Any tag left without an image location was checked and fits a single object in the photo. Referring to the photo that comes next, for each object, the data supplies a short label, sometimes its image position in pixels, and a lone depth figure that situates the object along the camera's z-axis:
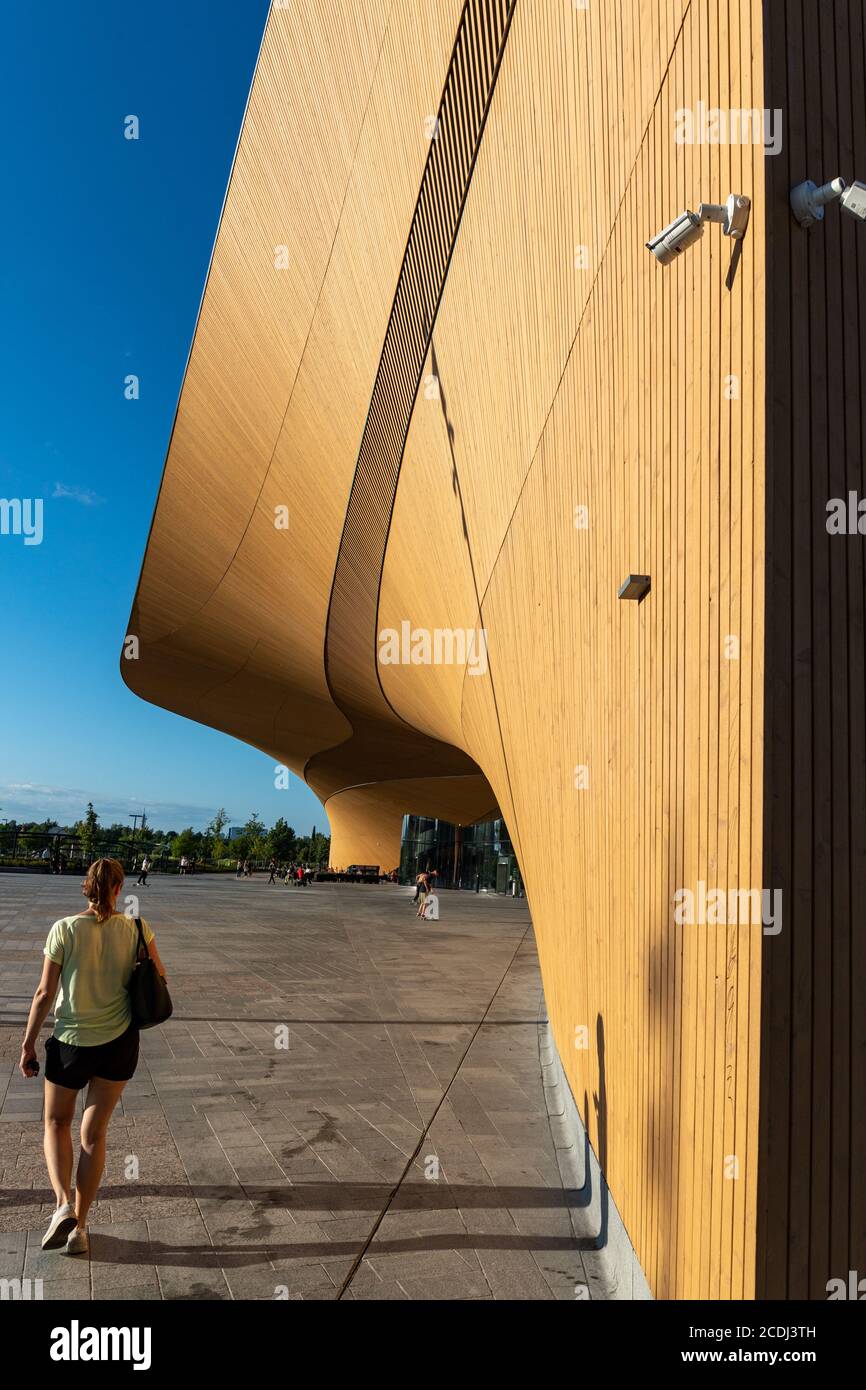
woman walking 3.45
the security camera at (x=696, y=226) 2.62
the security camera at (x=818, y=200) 2.35
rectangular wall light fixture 3.51
